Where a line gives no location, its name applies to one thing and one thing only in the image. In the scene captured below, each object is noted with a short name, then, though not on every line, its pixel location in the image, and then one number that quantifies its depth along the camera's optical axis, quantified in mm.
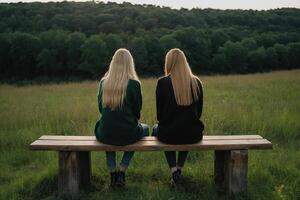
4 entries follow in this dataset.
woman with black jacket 4609
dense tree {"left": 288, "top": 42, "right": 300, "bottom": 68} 60719
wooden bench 4461
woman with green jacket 4609
